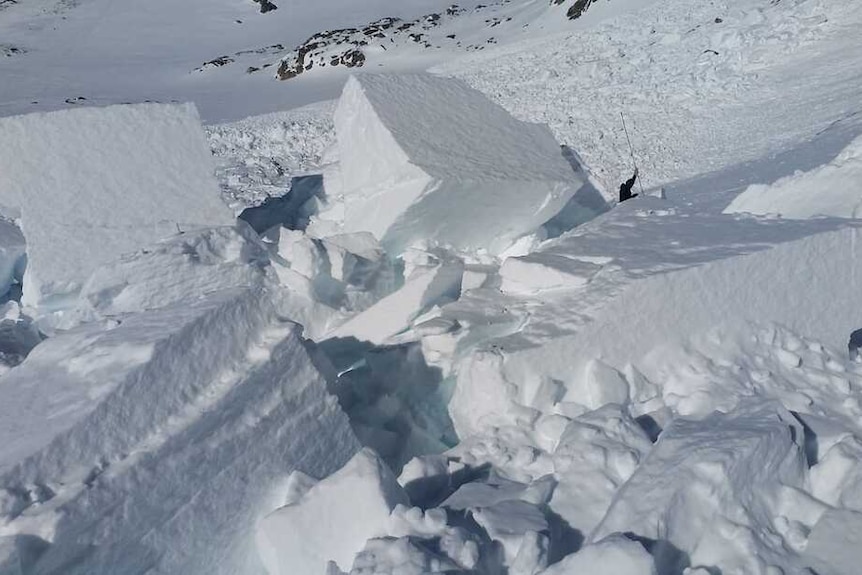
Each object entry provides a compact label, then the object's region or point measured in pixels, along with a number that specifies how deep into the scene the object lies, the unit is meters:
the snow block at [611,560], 2.22
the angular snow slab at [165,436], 2.53
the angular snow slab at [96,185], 4.70
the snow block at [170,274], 4.23
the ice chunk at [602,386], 3.56
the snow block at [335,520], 2.74
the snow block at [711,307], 3.69
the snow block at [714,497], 2.55
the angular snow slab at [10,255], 5.32
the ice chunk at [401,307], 4.09
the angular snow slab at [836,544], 2.52
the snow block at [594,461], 2.81
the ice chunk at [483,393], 3.56
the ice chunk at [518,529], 2.48
